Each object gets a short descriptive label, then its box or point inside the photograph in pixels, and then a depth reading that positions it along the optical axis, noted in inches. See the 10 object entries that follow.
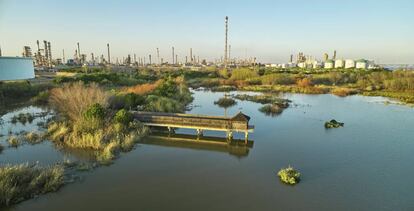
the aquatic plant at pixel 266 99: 1425.4
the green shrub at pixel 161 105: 1047.6
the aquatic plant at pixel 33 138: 719.1
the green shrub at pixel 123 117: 784.9
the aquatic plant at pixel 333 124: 946.7
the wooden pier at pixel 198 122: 745.0
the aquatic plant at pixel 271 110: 1188.9
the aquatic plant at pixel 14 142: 688.4
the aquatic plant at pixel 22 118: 966.4
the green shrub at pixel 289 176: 504.1
